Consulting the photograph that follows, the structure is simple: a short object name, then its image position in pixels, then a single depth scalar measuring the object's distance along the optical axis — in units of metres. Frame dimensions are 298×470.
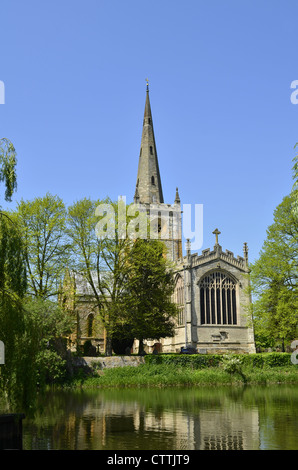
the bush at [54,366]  31.16
